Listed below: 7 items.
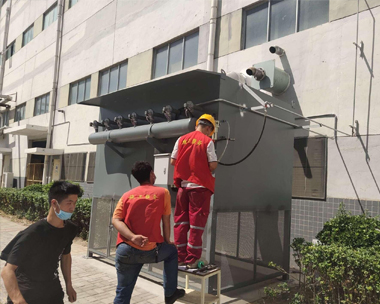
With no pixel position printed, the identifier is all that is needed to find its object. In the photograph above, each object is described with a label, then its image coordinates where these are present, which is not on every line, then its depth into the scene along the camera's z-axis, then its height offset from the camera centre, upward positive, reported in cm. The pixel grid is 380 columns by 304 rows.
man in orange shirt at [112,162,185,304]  338 -60
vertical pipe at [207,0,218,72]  1005 +422
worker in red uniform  408 -15
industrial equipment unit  523 +43
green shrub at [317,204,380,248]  480 -64
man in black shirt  232 -61
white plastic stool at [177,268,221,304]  377 -135
